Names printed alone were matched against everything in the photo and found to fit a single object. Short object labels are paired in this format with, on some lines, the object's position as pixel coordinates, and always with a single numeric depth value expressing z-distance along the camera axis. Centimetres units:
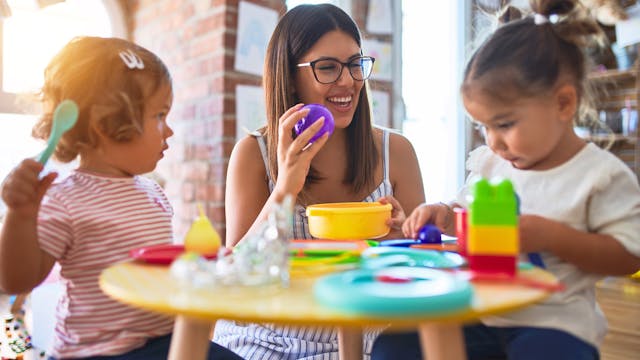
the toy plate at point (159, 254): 67
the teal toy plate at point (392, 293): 44
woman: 119
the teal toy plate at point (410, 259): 63
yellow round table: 45
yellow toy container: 89
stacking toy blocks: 57
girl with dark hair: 72
